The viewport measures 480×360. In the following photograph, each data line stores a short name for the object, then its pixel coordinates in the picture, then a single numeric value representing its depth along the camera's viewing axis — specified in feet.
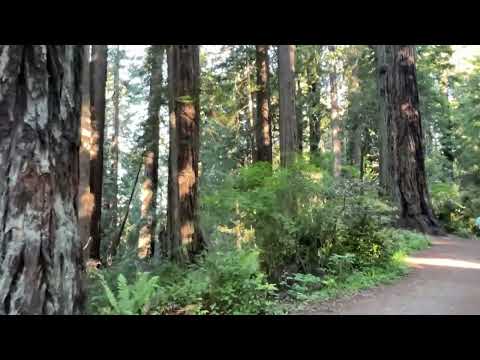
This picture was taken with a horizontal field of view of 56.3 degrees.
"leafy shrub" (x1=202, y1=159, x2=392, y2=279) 29.01
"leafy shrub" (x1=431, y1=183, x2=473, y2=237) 58.05
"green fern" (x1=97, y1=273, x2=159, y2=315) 17.21
